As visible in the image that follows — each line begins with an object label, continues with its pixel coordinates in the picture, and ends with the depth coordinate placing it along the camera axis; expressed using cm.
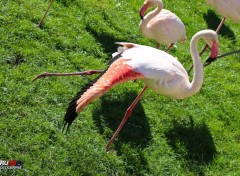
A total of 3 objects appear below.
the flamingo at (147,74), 755
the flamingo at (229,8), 1134
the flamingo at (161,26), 1095
